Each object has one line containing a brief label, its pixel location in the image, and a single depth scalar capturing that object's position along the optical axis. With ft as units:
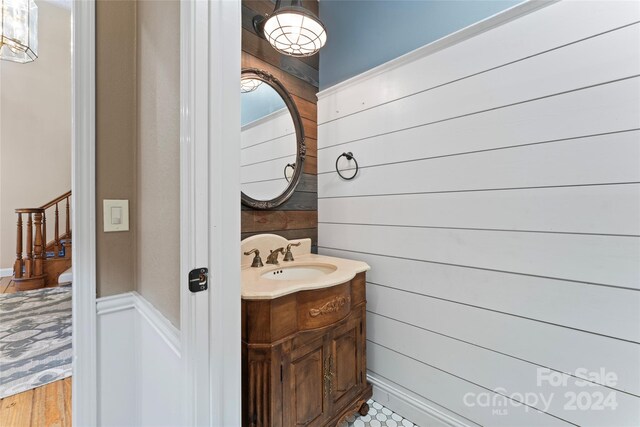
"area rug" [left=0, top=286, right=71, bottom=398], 5.71
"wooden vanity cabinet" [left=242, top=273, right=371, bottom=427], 3.40
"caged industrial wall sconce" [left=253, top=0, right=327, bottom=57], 4.78
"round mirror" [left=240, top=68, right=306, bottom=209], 5.20
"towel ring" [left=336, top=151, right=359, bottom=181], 5.52
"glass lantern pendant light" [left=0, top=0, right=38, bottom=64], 7.36
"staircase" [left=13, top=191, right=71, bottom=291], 10.82
